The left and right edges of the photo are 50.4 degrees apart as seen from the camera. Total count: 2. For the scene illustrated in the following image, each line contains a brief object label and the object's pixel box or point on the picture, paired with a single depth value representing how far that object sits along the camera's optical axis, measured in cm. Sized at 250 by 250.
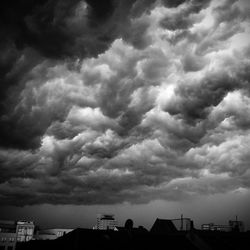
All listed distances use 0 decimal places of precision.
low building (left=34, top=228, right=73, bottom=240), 14375
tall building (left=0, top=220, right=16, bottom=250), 11546
